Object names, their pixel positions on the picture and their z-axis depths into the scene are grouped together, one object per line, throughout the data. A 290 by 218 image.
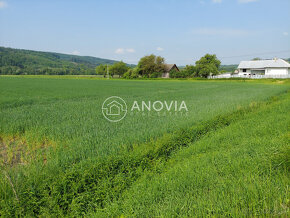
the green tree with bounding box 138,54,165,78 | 68.50
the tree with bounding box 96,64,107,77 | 94.81
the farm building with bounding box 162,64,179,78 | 75.25
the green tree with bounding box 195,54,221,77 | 58.47
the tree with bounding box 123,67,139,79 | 70.89
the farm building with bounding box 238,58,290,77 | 55.00
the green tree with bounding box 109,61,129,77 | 88.06
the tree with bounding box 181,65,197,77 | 61.33
